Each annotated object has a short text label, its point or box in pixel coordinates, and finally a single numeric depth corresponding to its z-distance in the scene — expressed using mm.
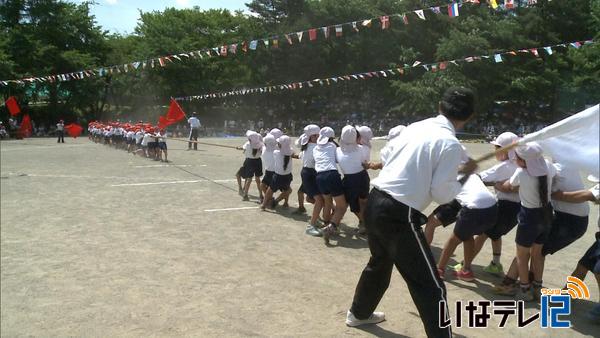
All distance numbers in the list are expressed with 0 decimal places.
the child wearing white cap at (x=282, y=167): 8320
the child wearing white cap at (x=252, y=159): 9227
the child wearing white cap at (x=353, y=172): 6543
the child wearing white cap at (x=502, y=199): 4918
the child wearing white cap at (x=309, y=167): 7266
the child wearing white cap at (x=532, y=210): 4141
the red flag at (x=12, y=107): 25531
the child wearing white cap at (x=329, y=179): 6598
